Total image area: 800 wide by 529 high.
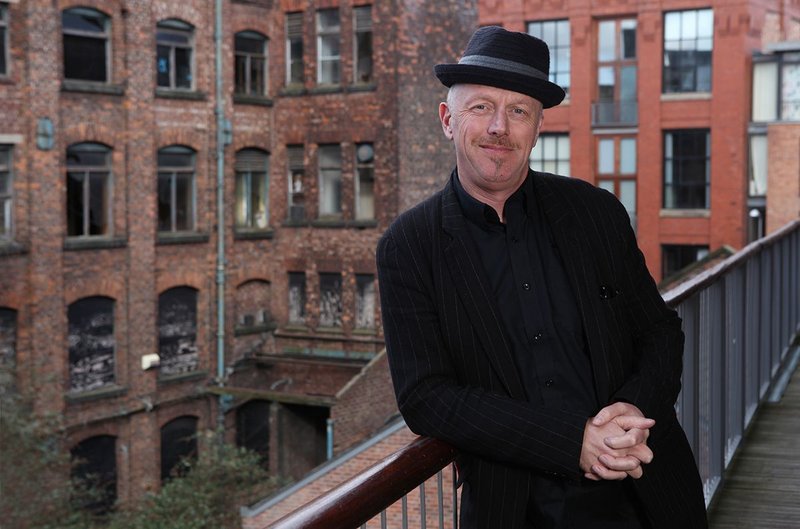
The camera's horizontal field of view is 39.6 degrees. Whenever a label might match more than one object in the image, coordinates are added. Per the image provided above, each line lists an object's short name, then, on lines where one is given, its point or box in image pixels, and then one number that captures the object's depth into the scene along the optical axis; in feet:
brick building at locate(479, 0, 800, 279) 106.32
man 8.43
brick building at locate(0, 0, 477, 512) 74.74
